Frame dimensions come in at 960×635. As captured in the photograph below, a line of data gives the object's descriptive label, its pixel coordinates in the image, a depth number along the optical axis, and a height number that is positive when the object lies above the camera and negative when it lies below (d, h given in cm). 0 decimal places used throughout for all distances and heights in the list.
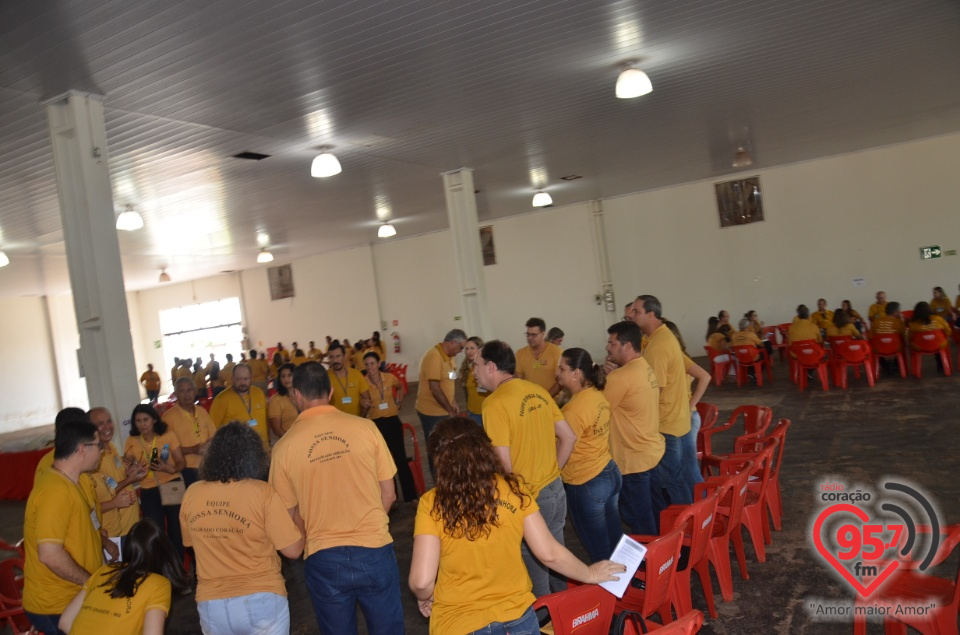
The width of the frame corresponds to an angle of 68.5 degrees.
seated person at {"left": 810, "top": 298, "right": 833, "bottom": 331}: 1210 -104
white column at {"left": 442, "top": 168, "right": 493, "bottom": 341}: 965 +42
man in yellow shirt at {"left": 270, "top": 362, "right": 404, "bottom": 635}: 284 -77
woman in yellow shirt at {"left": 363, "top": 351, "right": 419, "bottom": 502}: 661 -95
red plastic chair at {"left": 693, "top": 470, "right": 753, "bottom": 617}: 389 -144
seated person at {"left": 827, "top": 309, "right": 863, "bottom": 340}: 1027 -106
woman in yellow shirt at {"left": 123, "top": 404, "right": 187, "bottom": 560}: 504 -81
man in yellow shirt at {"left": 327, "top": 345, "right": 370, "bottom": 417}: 659 -68
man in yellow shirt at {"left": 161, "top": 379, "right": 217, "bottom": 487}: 534 -67
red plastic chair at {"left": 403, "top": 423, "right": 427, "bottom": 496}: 705 -160
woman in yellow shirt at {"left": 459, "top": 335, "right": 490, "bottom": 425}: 650 -75
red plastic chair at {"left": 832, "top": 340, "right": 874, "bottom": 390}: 994 -149
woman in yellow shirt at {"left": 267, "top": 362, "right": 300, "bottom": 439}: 621 -72
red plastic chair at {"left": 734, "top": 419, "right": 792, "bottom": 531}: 490 -158
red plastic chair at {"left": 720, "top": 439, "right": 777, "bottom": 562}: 432 -146
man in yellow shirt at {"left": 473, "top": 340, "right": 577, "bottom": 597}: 328 -65
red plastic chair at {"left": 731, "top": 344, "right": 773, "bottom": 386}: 1109 -149
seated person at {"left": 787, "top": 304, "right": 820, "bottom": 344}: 1036 -106
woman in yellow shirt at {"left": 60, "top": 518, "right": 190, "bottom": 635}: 236 -83
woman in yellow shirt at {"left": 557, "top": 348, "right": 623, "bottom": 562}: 371 -91
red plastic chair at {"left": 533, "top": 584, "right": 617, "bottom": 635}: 247 -115
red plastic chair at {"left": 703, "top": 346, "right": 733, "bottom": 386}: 1180 -161
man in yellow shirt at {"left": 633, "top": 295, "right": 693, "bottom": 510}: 453 -83
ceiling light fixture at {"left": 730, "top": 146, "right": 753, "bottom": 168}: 1044 +162
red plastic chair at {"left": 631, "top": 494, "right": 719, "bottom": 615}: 335 -132
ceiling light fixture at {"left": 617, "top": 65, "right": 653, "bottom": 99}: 604 +168
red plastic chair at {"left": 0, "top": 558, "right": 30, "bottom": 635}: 391 -132
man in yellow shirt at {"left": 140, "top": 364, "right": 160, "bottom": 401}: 1902 -106
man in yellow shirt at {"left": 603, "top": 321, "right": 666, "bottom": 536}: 404 -82
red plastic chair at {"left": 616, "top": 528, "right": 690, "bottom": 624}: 292 -131
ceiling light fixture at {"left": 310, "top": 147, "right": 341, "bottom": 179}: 716 +157
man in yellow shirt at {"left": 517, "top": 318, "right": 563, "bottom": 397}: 643 -61
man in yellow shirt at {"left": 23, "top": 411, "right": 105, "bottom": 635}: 289 -75
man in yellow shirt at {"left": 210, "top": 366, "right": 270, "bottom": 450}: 596 -61
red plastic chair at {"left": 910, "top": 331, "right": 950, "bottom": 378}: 969 -140
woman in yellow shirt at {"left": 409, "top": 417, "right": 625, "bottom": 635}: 221 -77
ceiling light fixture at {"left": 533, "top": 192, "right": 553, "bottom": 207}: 1217 +161
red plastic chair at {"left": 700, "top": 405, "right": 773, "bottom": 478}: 548 -129
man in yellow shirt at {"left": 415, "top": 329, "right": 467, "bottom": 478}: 649 -68
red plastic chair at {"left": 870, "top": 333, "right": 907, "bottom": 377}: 1016 -140
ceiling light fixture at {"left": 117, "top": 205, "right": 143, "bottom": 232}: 853 +151
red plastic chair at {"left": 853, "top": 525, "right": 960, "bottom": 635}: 271 -142
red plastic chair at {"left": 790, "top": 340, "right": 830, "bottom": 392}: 1016 -144
